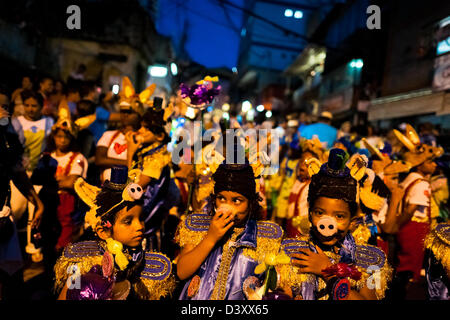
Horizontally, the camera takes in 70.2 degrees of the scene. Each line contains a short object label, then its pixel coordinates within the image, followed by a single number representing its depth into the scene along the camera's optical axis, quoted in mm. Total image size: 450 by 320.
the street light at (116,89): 5288
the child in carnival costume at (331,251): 1957
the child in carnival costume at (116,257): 1905
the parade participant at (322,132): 6762
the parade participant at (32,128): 4309
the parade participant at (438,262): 2344
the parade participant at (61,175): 4039
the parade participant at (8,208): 2678
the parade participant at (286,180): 5250
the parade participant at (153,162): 3611
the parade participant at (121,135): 3996
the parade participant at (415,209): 3908
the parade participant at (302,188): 3862
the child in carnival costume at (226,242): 1994
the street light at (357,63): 12770
